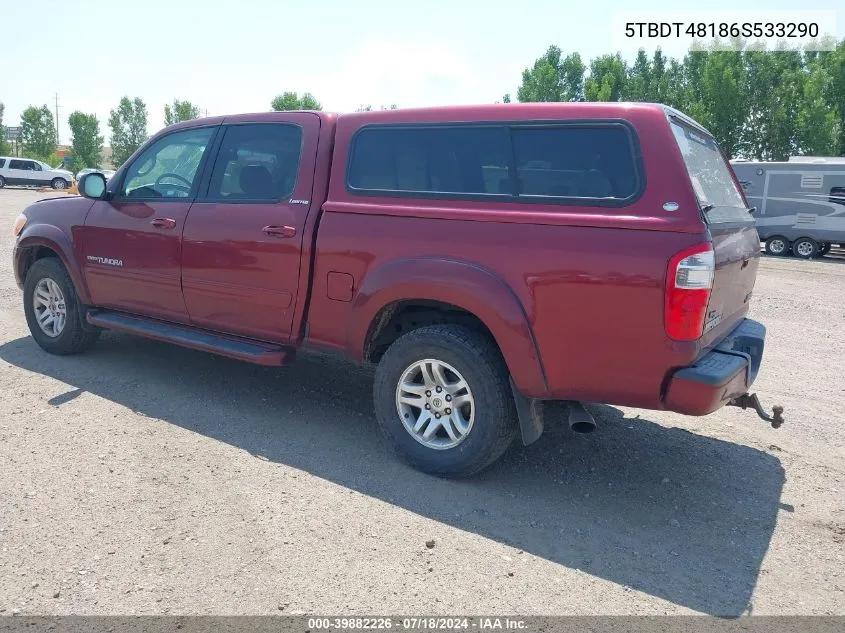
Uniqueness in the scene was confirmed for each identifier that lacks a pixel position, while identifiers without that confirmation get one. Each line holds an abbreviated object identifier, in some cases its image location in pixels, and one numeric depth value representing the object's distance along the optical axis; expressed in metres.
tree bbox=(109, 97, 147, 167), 64.81
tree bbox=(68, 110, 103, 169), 63.31
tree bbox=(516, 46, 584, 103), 48.38
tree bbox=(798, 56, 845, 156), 36.19
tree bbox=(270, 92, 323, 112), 65.00
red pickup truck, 3.28
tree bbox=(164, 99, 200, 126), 69.38
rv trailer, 19.30
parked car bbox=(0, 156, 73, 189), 39.75
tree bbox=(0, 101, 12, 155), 63.22
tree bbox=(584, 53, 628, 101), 47.03
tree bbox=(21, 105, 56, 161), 63.81
